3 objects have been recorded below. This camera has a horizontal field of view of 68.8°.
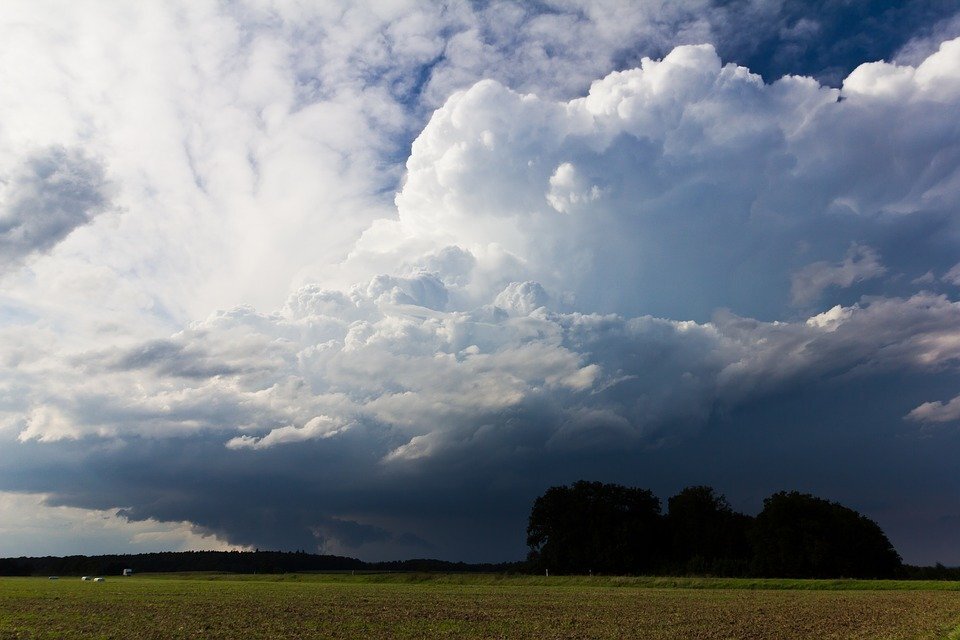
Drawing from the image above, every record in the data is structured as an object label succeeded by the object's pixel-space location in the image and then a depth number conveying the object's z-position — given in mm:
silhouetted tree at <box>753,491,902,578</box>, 103438
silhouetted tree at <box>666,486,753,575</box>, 129375
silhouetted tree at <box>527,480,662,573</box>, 120625
